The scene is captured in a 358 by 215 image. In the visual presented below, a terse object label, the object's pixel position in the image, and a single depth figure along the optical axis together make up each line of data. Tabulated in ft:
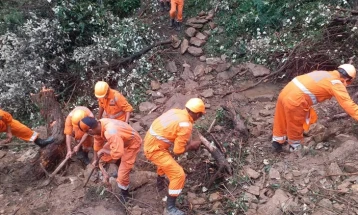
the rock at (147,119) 23.79
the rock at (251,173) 17.80
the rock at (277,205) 15.46
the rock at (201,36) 29.53
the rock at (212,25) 30.01
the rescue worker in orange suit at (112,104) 19.13
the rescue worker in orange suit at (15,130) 20.68
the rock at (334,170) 16.44
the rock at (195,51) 28.63
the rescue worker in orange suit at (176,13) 29.27
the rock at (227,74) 26.81
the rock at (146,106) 25.57
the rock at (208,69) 27.37
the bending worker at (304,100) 16.48
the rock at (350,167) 16.50
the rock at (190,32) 29.68
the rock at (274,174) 17.36
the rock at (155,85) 27.04
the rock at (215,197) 17.28
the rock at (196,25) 30.22
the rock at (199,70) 27.53
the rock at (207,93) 25.36
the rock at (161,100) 25.95
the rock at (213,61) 27.86
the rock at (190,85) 26.50
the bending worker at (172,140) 15.47
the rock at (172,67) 28.07
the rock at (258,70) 25.85
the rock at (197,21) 30.45
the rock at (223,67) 27.22
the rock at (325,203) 15.20
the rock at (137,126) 23.32
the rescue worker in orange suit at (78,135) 18.10
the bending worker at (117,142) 15.55
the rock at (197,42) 29.09
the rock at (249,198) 16.52
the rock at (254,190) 16.79
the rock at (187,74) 27.45
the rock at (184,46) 28.80
